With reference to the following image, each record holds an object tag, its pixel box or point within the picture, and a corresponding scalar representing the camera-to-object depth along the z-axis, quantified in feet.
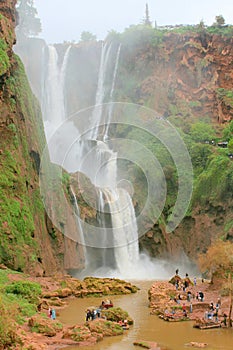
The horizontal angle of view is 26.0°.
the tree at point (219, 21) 263.33
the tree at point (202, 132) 215.10
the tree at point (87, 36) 325.99
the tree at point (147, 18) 370.57
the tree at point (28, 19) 315.33
